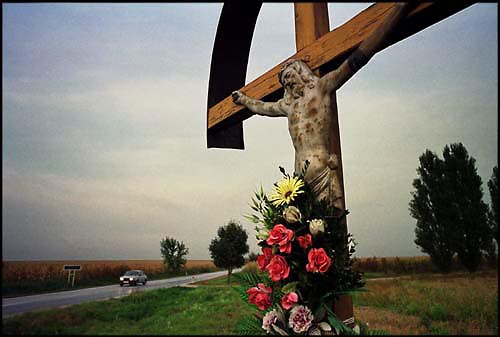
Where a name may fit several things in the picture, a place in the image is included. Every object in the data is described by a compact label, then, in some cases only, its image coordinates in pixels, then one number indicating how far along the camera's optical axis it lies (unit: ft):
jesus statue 3.92
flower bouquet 3.51
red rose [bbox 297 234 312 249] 3.67
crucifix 3.91
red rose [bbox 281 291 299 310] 3.52
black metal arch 7.14
